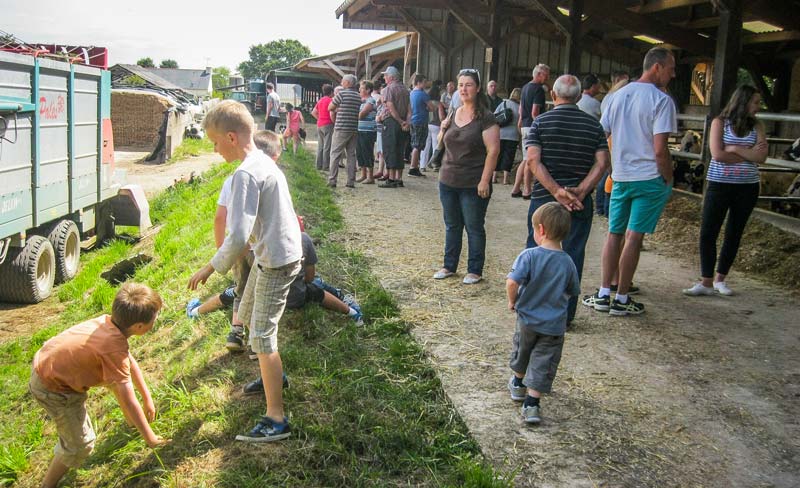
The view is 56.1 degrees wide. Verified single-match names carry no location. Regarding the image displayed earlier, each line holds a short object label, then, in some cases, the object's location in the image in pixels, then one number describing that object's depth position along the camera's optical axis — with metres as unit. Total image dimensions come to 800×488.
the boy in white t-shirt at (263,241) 3.46
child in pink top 18.64
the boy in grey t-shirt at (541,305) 3.88
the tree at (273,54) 146.50
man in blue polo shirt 13.12
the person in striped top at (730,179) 6.05
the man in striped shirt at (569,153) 5.15
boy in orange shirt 3.52
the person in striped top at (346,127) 12.09
